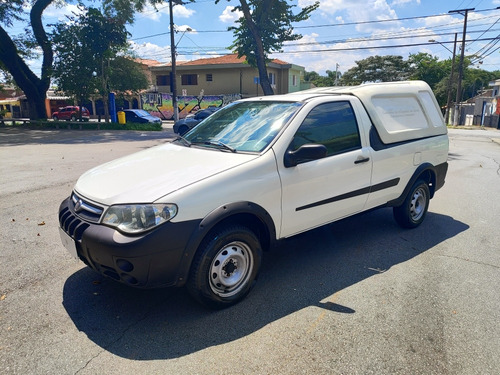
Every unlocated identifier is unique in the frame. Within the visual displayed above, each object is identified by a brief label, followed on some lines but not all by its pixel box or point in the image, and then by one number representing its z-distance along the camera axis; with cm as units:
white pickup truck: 277
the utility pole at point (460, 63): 3386
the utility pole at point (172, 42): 2511
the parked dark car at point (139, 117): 2781
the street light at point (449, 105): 3862
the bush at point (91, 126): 2423
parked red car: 3889
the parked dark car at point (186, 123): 1593
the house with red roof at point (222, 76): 3950
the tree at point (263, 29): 2183
